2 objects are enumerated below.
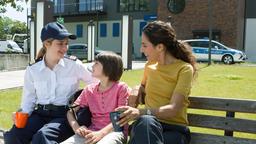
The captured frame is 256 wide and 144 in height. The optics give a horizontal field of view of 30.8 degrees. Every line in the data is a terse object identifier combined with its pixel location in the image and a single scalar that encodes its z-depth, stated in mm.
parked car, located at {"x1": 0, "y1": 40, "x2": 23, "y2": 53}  40250
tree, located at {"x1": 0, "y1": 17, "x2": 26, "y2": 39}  93062
